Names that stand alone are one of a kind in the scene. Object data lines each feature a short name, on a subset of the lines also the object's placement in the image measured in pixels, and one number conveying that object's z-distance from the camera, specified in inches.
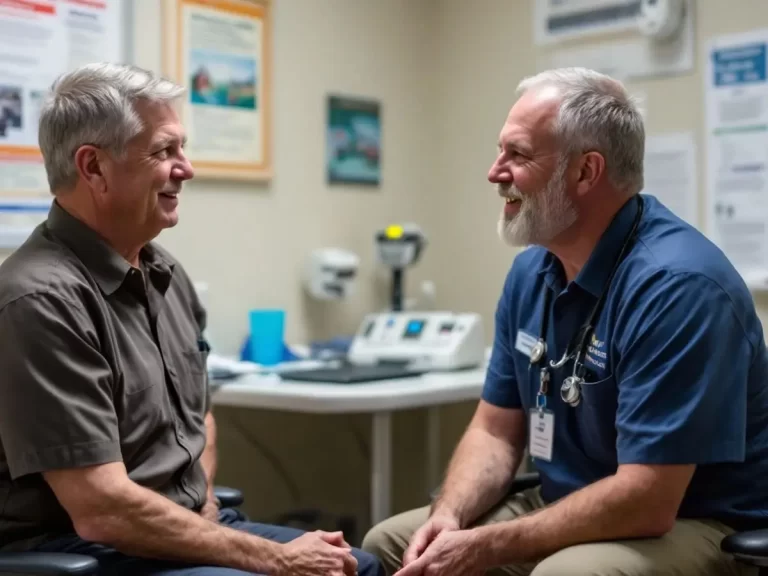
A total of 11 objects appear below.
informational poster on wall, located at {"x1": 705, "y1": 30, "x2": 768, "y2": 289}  107.3
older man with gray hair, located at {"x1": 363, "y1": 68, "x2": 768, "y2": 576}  62.7
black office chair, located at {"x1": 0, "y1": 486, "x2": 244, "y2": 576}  54.6
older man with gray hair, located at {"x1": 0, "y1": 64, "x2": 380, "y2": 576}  60.1
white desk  92.2
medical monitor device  110.7
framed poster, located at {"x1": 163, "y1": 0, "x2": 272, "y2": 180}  111.3
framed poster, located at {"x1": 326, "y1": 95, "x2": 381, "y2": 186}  129.1
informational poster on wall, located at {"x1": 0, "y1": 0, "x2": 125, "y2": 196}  96.7
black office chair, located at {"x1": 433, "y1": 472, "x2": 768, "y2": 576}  58.8
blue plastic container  111.9
